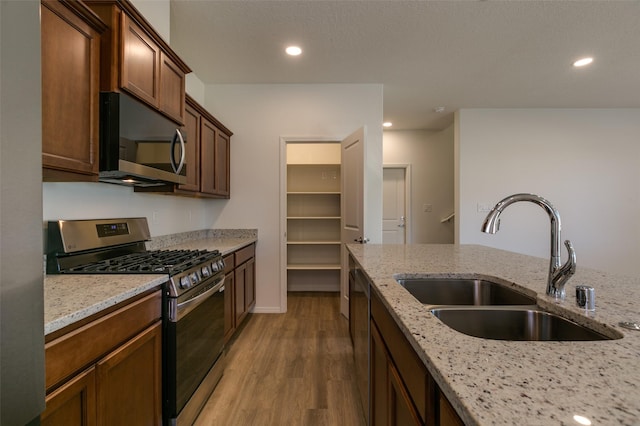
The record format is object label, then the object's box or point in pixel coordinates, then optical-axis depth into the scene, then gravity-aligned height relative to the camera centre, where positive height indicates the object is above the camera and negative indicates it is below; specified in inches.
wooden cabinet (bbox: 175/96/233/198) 97.3 +20.8
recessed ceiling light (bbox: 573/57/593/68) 116.8 +59.6
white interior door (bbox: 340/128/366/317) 120.8 +6.6
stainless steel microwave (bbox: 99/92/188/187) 56.4 +14.0
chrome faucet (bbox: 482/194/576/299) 38.1 -2.9
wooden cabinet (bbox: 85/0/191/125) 57.6 +32.4
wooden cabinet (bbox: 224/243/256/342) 99.4 -28.6
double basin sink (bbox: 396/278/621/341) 34.2 -13.6
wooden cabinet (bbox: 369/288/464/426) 25.4 -18.6
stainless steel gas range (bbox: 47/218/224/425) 56.9 -16.4
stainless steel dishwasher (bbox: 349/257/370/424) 59.7 -26.5
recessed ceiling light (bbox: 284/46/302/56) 109.3 +58.9
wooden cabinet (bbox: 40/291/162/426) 34.8 -22.1
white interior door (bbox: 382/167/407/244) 217.6 +4.8
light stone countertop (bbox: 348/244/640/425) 16.6 -10.9
